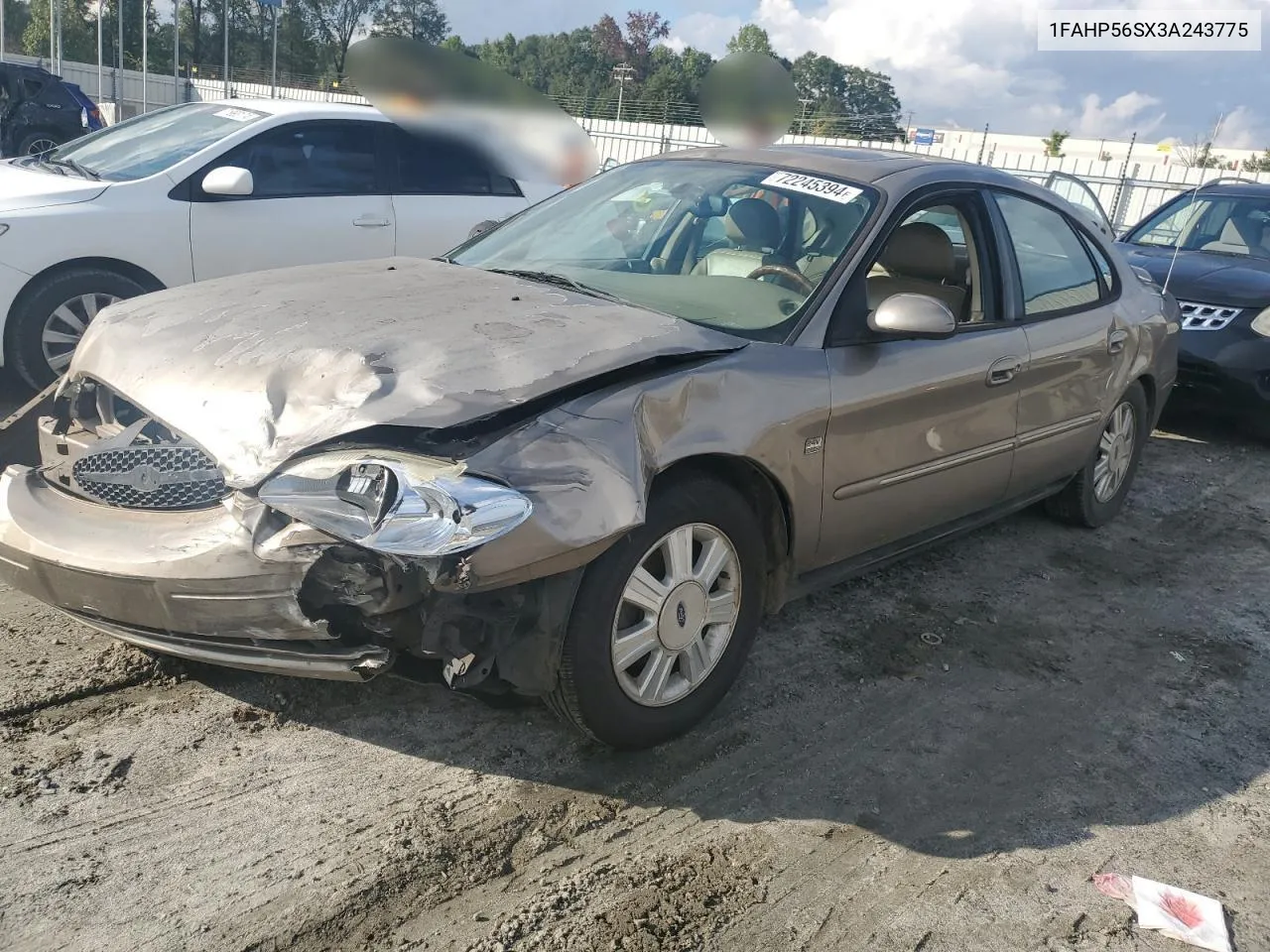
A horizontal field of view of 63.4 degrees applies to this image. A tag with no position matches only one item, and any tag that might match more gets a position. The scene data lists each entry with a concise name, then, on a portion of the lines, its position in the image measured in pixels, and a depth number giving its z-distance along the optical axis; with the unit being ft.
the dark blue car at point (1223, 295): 22.15
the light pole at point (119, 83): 82.87
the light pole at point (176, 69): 94.27
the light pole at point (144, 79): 86.71
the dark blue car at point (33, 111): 52.49
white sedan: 17.66
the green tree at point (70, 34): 166.50
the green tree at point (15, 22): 169.01
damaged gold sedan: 7.78
